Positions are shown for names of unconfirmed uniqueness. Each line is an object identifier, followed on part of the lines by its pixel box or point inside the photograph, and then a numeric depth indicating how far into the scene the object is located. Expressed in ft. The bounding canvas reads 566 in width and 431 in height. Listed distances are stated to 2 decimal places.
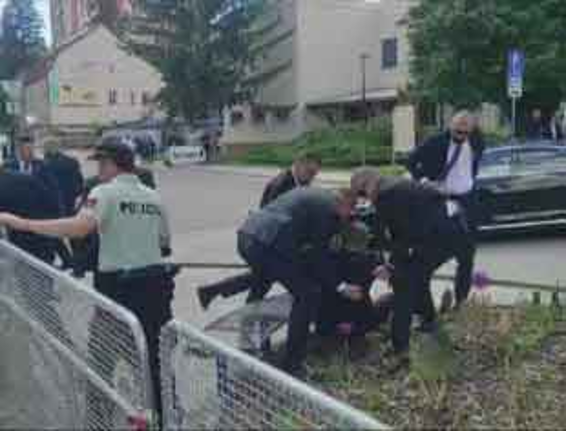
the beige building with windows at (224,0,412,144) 151.74
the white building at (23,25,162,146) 237.25
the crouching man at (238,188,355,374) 17.34
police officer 14.37
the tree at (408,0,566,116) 89.15
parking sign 50.85
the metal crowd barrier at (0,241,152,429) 10.34
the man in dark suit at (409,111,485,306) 24.18
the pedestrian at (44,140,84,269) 33.42
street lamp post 144.15
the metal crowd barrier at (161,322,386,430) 7.13
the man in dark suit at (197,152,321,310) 19.97
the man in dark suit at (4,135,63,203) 29.77
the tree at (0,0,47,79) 353.10
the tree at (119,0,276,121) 154.20
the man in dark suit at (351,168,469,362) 17.87
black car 38.70
